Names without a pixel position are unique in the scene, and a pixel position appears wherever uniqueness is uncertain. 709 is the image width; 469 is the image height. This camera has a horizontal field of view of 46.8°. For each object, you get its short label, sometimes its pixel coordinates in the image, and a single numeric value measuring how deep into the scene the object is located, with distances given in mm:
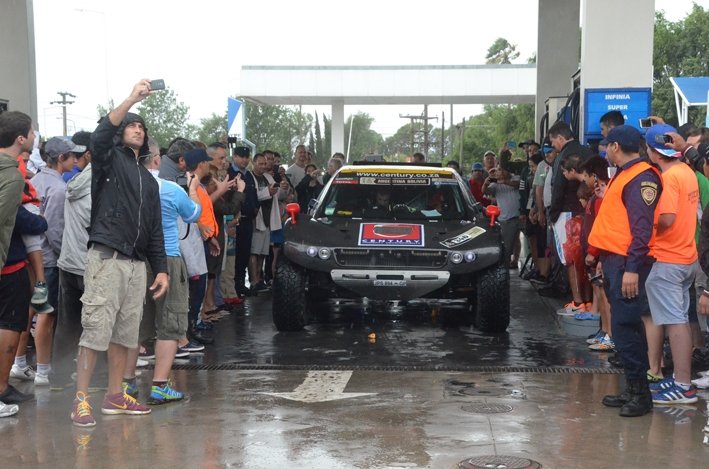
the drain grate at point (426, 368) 6492
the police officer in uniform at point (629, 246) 5113
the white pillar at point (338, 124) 33062
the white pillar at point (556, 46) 15430
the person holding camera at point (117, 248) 4984
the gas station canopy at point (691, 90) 25516
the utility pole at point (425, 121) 80525
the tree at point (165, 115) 109188
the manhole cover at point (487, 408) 5207
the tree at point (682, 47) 52062
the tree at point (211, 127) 121688
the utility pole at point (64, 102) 78625
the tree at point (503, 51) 92438
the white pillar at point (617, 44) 9477
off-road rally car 7750
